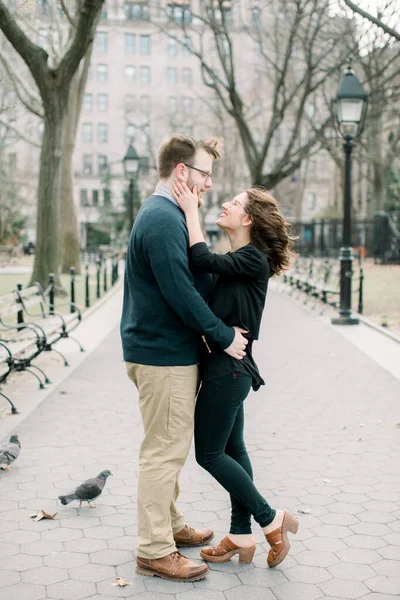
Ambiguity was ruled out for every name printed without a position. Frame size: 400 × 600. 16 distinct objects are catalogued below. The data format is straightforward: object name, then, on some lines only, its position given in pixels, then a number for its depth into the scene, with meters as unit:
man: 3.49
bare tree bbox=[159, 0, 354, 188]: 23.36
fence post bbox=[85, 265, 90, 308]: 16.78
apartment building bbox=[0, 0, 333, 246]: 81.50
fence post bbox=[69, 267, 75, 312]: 13.43
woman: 3.64
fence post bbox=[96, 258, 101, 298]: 19.39
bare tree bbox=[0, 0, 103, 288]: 14.91
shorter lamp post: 25.42
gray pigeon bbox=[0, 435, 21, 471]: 5.32
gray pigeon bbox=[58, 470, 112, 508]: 4.54
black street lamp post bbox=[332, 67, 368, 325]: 13.90
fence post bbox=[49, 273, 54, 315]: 11.64
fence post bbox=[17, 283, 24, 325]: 9.55
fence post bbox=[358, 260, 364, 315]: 15.66
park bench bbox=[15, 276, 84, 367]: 9.34
